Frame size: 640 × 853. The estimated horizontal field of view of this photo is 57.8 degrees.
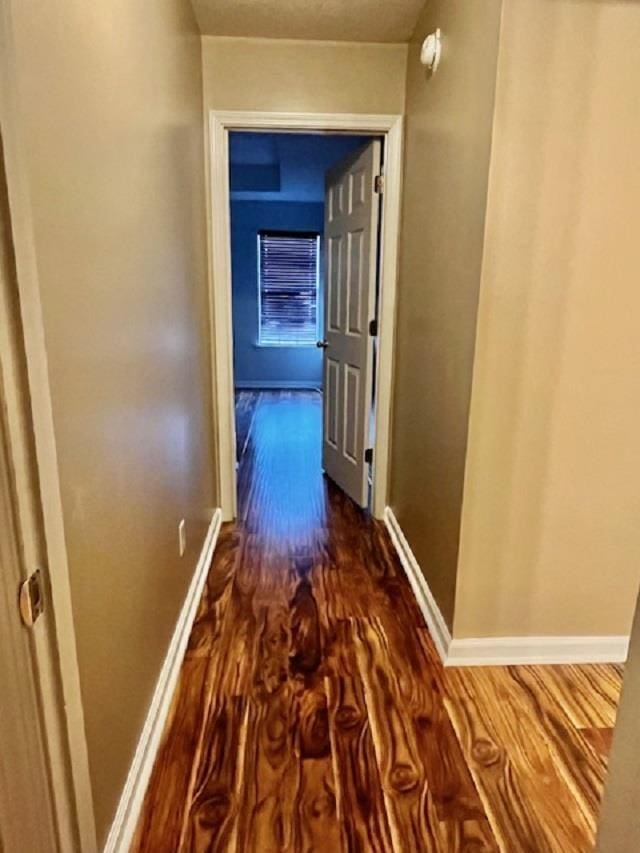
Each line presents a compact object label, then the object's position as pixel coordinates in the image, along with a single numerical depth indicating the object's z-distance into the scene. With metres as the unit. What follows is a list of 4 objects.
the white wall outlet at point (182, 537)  2.16
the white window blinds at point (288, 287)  7.27
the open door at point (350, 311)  3.17
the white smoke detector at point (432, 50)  2.19
